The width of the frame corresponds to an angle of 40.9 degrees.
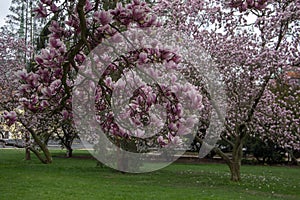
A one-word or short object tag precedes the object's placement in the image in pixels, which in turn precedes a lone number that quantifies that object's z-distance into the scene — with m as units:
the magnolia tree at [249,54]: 9.30
